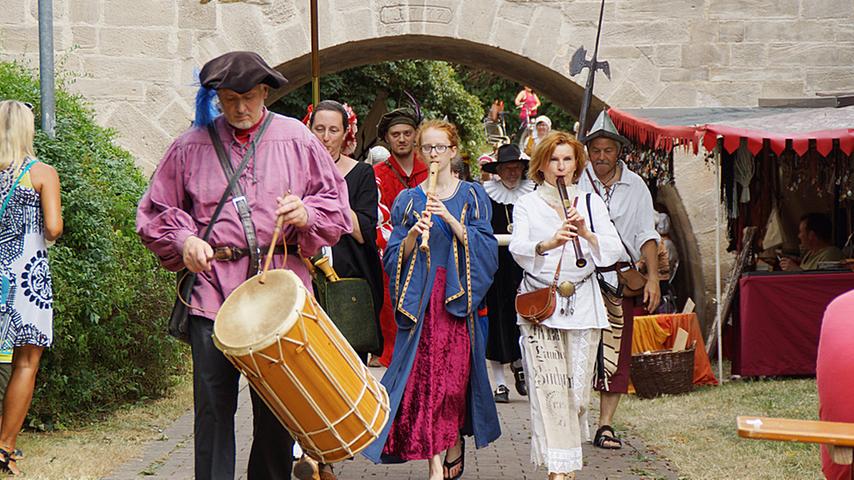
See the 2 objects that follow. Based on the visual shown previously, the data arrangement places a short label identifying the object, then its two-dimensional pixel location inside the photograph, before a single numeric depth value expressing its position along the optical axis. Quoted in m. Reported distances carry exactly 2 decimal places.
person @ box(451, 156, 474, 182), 11.04
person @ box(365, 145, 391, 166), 12.46
